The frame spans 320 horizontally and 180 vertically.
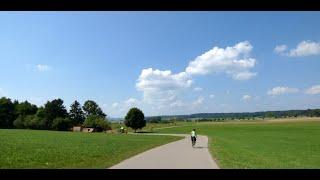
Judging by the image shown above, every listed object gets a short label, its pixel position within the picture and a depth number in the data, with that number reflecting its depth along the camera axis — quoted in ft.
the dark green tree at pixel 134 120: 129.51
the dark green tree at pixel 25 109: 138.03
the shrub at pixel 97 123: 115.58
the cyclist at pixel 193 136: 48.29
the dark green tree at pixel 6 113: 138.94
